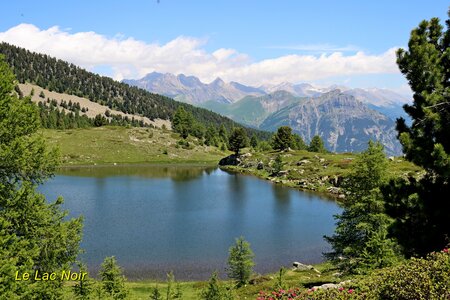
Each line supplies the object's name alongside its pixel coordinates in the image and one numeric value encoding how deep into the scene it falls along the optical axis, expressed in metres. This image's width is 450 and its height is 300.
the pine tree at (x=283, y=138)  157.62
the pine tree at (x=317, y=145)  179.88
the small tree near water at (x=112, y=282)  22.41
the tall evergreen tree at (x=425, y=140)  18.75
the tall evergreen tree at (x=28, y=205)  15.26
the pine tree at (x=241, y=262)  36.22
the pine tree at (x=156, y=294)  23.44
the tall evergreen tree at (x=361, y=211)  31.06
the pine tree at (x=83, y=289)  20.91
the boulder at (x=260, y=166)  143.75
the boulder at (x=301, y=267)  42.20
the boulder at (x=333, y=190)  99.50
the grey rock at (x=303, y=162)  129.88
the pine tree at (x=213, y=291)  22.52
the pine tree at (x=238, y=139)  162.25
